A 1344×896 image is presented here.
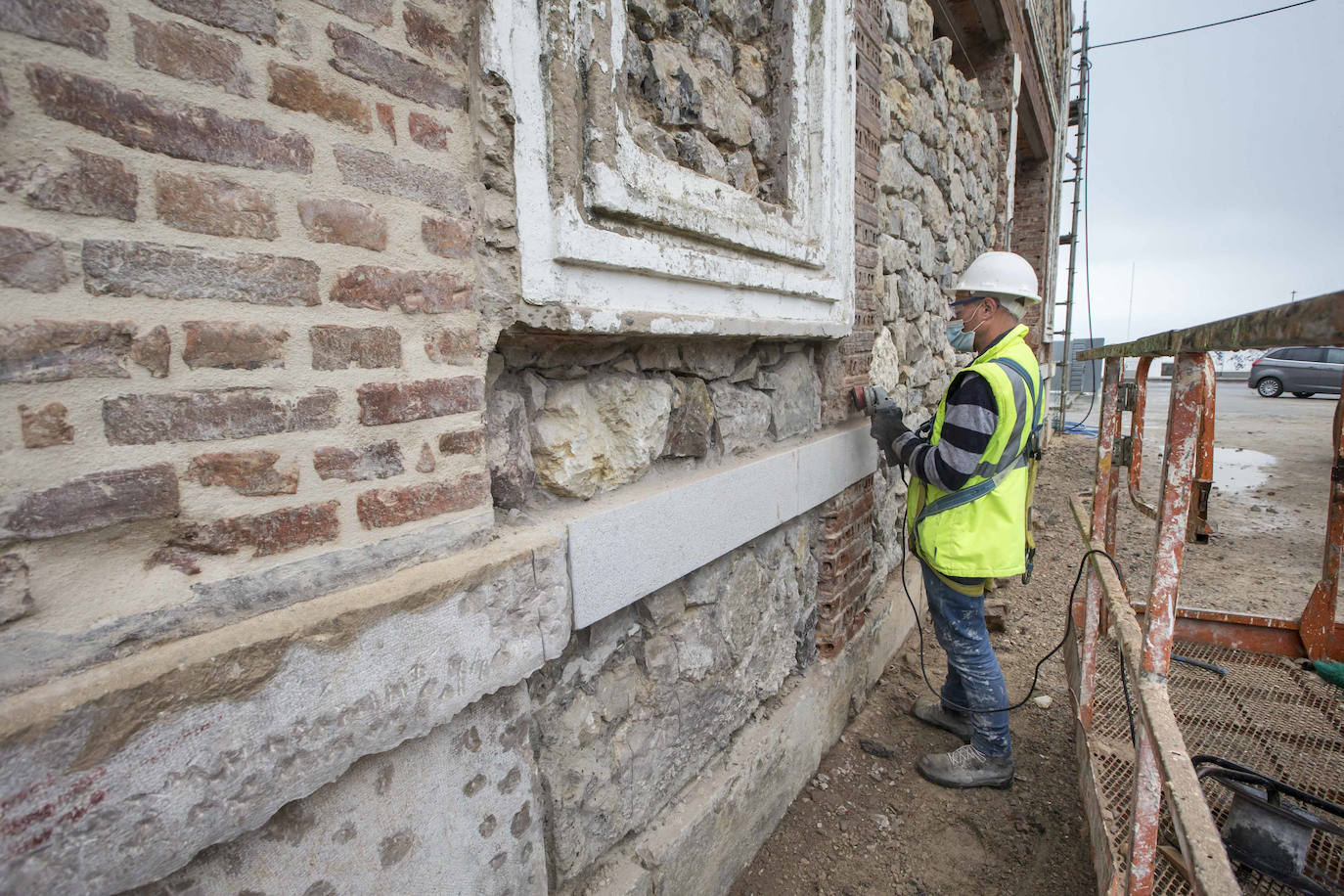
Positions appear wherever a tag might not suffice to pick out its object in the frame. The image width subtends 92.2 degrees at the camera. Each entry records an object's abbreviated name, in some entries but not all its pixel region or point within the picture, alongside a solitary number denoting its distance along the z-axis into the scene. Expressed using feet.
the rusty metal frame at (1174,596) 3.49
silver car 56.08
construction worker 7.77
